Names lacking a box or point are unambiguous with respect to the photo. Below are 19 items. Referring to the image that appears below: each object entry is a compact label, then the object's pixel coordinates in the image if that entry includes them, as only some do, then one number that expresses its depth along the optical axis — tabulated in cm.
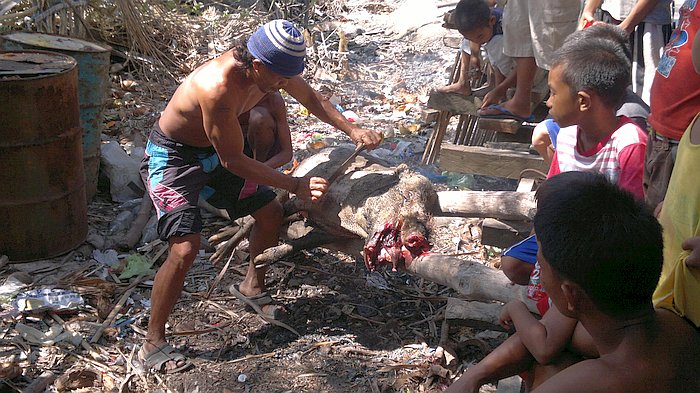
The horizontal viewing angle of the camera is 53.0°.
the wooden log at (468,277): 330
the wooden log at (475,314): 355
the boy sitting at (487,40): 525
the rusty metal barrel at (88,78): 542
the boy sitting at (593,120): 296
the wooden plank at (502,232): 396
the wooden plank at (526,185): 423
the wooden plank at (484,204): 394
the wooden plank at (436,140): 605
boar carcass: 362
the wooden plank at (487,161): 457
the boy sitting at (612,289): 186
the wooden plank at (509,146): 488
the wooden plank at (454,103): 546
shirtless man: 343
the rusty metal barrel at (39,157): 440
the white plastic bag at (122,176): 569
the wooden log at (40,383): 335
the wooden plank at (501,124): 487
